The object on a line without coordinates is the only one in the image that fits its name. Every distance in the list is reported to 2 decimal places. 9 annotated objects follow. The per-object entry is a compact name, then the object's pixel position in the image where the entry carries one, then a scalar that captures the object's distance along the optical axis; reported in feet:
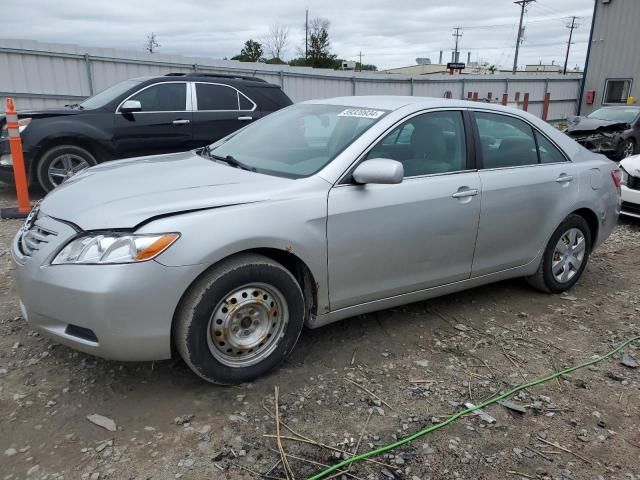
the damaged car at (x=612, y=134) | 40.78
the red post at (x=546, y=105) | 70.74
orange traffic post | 20.39
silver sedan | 8.36
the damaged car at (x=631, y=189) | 23.19
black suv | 22.65
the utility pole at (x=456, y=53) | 206.47
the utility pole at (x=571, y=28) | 222.07
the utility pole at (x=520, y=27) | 165.68
